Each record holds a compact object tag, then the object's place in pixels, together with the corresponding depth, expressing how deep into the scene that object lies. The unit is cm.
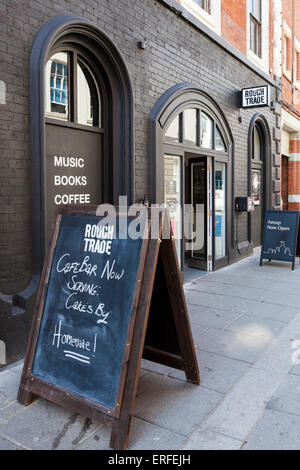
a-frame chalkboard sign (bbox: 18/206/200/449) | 278
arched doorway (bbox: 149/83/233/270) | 633
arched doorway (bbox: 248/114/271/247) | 1062
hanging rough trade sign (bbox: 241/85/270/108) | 883
